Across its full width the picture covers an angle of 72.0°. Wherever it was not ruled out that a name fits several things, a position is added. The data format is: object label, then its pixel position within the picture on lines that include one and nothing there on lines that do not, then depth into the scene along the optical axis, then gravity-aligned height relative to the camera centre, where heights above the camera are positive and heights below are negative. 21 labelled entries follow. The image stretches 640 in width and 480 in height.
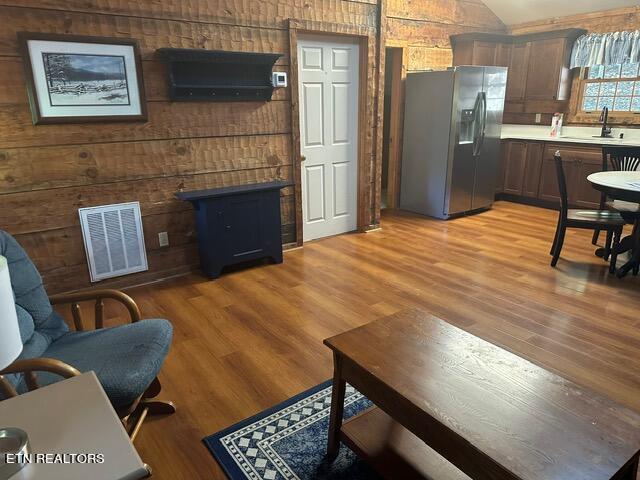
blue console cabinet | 3.56 -0.91
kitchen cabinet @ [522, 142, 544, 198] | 5.86 -0.81
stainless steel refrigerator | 5.07 -0.36
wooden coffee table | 1.16 -0.87
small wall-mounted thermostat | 3.88 +0.26
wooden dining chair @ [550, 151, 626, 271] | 3.63 -0.93
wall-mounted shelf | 3.34 +0.28
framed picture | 2.90 +0.22
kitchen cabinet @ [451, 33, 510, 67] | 5.77 +0.76
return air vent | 3.30 -0.95
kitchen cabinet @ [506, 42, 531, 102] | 6.05 +0.48
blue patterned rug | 1.75 -1.38
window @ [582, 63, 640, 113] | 5.51 +0.21
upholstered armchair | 1.66 -0.95
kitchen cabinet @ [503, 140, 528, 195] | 6.05 -0.79
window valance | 5.28 +0.67
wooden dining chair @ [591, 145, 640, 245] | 4.22 -0.51
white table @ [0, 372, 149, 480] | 0.90 -0.70
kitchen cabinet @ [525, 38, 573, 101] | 5.74 +0.47
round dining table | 3.24 -0.62
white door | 4.31 -0.24
